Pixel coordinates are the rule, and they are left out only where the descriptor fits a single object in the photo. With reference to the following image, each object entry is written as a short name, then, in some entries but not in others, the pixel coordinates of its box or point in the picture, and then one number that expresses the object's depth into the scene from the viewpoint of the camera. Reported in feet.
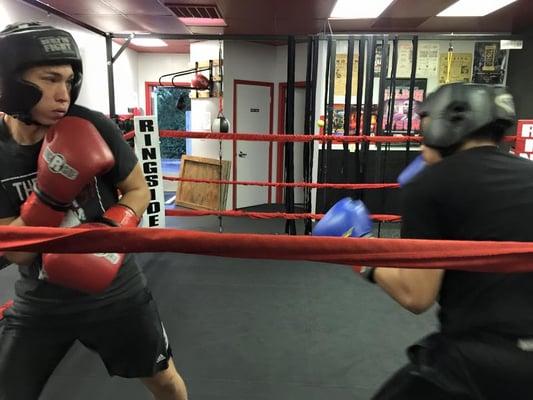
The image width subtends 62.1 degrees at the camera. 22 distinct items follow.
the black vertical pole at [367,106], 11.45
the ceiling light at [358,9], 11.81
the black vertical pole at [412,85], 10.76
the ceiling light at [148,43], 18.80
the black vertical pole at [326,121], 11.17
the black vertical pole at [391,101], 11.23
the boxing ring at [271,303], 2.07
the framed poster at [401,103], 15.26
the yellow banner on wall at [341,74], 15.33
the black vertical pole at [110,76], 10.16
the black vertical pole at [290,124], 10.34
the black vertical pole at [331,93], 11.62
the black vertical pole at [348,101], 10.87
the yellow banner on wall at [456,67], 15.33
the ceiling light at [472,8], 11.68
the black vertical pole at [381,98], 11.76
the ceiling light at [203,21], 14.24
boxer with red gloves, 2.85
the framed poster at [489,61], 15.23
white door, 18.45
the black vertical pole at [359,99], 10.85
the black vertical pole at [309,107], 10.78
